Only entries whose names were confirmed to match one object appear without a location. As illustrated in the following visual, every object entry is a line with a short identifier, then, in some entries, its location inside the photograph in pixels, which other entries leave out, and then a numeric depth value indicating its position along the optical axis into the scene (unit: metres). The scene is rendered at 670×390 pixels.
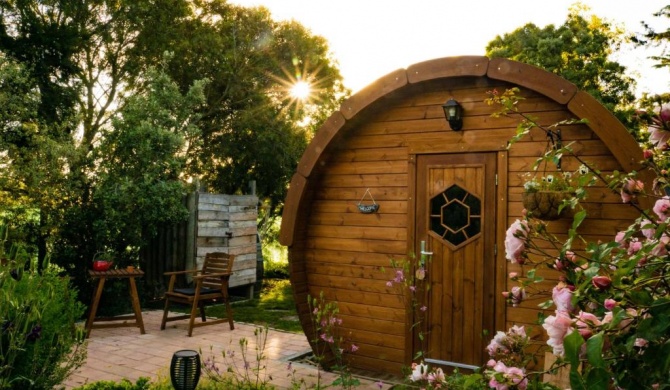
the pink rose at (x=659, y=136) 1.41
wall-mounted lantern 5.30
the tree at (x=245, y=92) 14.10
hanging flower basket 4.41
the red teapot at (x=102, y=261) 7.45
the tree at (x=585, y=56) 17.55
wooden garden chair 7.33
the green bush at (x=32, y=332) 3.32
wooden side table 7.22
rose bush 1.09
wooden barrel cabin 4.90
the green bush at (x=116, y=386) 4.04
